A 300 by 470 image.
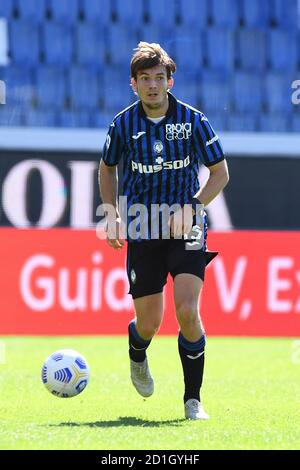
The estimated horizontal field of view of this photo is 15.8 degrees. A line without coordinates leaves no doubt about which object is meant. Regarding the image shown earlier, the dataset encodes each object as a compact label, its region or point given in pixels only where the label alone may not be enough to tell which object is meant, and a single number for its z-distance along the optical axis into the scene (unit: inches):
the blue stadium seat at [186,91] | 543.8
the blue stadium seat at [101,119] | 525.7
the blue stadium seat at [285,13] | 580.7
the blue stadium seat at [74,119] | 520.1
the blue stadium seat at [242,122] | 534.3
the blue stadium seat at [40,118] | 512.4
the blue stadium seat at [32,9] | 547.8
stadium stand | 532.1
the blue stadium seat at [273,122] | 541.0
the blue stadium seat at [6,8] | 545.3
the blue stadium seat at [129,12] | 558.6
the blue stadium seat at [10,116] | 503.5
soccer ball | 232.5
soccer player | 222.4
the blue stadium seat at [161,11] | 563.5
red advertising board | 448.1
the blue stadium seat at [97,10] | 555.2
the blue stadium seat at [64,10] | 551.8
